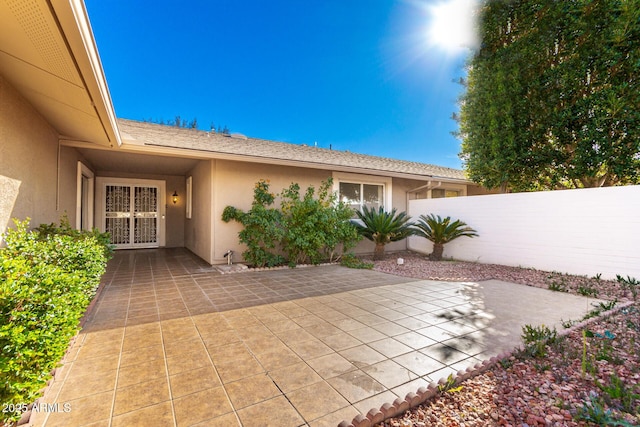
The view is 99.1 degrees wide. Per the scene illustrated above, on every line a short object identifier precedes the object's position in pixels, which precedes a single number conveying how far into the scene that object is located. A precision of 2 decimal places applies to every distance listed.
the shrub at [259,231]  6.91
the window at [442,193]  12.28
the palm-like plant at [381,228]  8.32
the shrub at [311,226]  7.29
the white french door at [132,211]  9.98
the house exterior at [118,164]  2.74
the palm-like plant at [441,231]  8.35
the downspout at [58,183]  5.31
